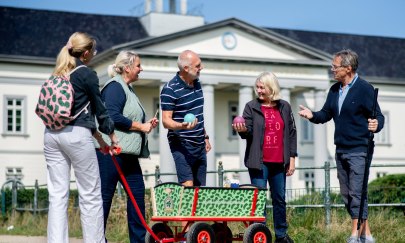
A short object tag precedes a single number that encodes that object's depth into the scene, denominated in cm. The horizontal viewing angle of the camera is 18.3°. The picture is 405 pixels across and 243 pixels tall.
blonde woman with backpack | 1083
